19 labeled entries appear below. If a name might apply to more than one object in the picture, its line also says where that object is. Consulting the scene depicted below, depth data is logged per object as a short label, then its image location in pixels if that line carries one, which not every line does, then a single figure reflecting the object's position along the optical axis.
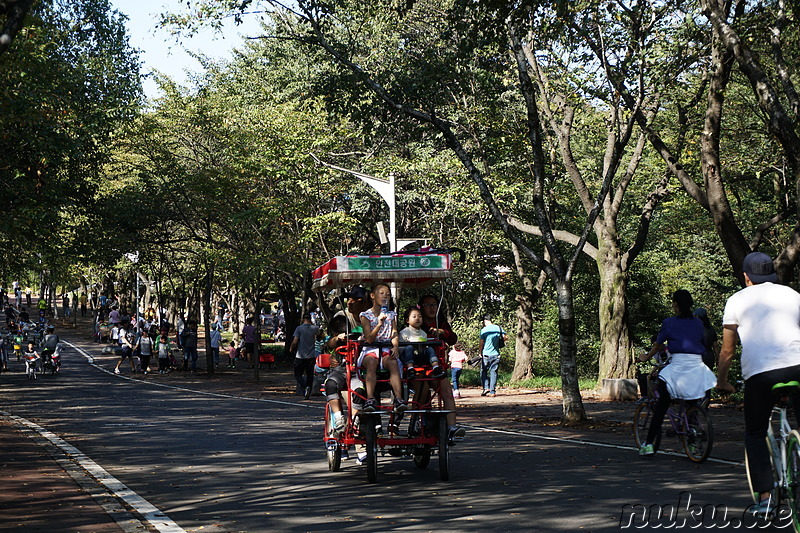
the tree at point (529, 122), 18.09
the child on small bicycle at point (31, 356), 35.84
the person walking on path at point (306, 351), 26.72
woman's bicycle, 11.47
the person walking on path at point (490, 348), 26.69
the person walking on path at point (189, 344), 42.16
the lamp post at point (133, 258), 47.67
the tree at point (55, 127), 24.86
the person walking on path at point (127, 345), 41.22
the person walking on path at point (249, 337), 42.88
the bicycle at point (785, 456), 6.89
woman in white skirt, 11.66
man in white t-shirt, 7.14
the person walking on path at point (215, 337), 43.12
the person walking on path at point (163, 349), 40.56
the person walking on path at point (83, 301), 87.12
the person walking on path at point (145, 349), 40.03
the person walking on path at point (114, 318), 59.31
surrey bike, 10.79
